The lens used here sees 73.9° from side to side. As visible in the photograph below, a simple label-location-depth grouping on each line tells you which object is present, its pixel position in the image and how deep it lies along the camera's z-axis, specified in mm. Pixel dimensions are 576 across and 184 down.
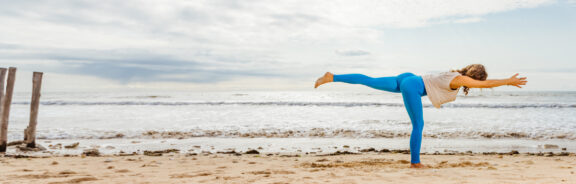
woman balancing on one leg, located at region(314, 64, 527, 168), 5250
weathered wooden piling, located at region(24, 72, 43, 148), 9344
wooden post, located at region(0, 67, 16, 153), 9180
